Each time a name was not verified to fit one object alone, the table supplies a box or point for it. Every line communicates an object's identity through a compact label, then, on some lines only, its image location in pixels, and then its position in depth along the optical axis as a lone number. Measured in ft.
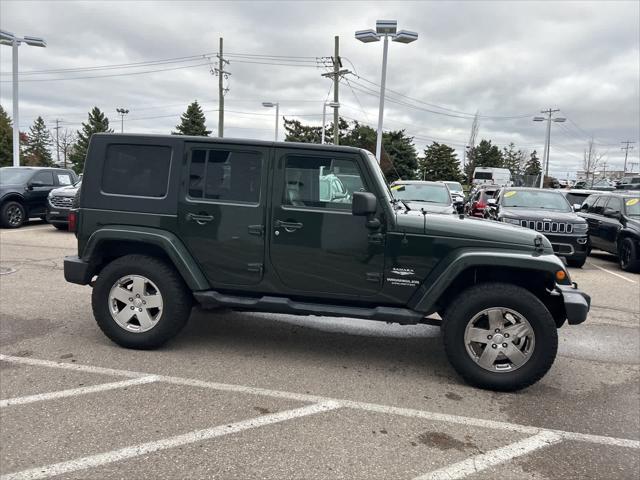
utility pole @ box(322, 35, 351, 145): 84.69
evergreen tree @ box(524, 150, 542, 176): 257.96
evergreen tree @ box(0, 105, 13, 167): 157.89
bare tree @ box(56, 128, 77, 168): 285.45
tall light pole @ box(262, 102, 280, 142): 91.91
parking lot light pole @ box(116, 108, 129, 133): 203.80
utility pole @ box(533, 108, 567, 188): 118.27
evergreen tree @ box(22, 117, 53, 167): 263.16
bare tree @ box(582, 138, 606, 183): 221.46
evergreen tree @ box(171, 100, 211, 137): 212.64
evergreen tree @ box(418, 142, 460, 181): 203.41
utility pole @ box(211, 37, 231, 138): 100.96
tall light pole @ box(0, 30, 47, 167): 63.53
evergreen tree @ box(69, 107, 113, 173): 243.60
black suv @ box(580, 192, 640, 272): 32.99
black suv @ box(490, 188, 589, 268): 32.35
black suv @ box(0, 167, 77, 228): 41.91
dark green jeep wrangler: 12.84
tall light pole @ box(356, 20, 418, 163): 51.03
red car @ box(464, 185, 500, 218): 45.65
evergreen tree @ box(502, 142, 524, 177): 239.91
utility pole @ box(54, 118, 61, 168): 301.63
